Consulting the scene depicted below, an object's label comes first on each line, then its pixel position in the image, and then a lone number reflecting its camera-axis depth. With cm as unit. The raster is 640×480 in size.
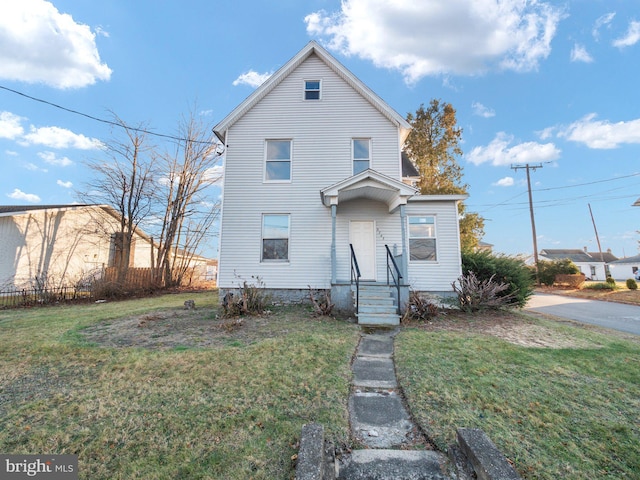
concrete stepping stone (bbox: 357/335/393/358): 507
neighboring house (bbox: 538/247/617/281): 4311
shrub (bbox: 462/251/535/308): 918
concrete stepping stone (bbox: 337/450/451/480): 219
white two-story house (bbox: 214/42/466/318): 978
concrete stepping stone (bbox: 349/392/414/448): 266
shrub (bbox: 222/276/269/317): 790
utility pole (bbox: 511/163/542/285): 2420
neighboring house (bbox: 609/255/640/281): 4059
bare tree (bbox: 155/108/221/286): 1864
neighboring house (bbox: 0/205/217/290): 1458
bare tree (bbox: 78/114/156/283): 1705
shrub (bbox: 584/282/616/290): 1886
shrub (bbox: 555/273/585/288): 2092
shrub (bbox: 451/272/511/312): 850
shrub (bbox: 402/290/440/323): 784
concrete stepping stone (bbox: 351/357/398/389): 385
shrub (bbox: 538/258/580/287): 2191
